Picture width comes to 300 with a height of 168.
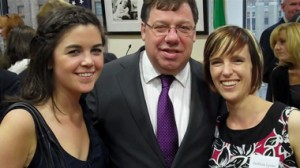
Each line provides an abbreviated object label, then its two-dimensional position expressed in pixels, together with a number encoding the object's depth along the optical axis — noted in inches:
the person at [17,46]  131.5
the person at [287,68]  108.1
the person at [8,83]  100.7
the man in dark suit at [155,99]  68.1
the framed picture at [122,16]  165.9
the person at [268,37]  128.6
